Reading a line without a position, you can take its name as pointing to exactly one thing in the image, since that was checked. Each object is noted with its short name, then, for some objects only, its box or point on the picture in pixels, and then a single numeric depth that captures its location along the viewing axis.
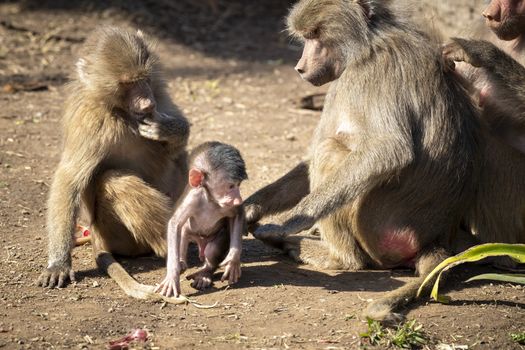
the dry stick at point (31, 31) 21.16
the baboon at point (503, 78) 11.19
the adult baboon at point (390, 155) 10.48
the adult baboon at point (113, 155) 10.91
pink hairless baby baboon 10.08
